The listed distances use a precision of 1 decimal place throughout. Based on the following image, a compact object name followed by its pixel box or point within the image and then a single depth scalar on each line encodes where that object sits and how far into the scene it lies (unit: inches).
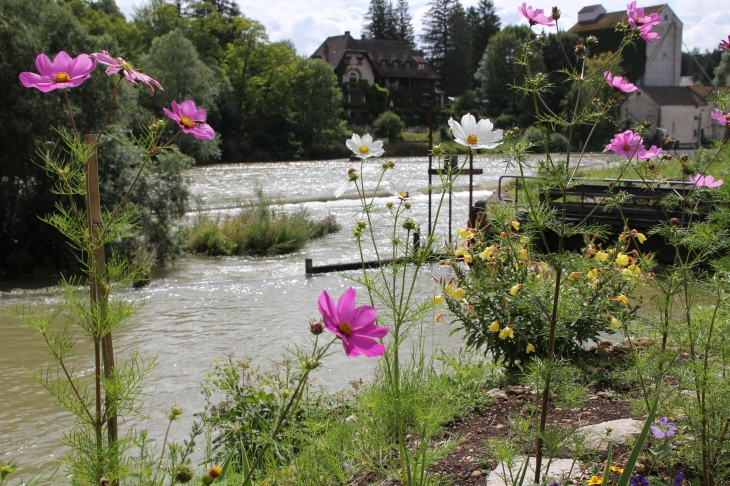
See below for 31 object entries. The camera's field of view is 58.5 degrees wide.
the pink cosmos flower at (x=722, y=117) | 97.0
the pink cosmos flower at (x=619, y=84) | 85.3
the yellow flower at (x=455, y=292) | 152.4
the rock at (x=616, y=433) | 102.3
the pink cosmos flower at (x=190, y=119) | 70.3
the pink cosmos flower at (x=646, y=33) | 81.8
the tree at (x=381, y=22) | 3525.6
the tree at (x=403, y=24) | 3550.7
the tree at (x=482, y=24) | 3410.4
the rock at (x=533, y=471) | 91.5
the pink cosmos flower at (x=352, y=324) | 47.3
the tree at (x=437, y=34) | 3427.7
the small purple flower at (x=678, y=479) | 78.7
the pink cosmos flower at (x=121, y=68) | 66.9
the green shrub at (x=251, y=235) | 537.3
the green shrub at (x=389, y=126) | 2196.1
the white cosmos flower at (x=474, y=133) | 76.7
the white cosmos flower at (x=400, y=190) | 83.0
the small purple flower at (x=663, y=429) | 77.5
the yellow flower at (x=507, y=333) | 139.2
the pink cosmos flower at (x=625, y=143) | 96.6
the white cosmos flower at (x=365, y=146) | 87.4
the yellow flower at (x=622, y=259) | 148.3
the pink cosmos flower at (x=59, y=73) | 65.8
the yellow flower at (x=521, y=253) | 134.5
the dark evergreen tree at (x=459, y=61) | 3157.0
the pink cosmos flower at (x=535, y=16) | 81.2
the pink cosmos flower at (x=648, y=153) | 110.0
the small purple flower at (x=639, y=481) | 80.1
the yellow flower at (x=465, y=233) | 168.6
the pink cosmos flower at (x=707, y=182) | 104.0
